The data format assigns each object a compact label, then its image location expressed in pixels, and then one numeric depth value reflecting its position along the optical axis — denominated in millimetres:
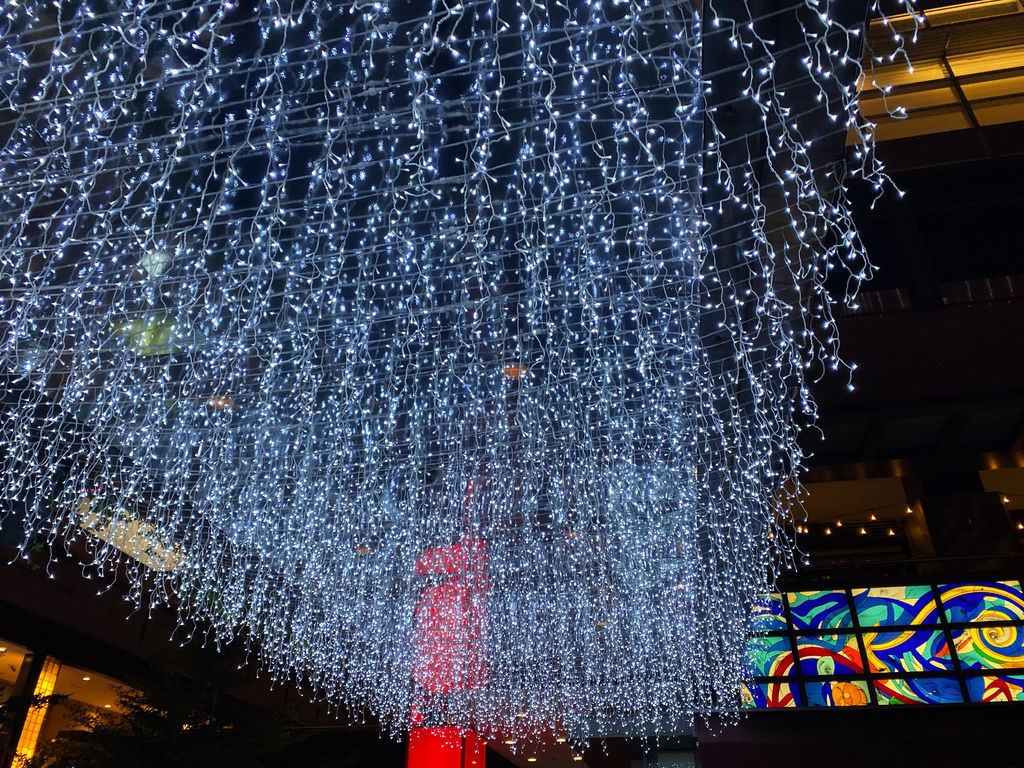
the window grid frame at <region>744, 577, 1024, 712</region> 8984
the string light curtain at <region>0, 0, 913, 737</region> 2529
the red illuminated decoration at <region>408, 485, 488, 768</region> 7188
